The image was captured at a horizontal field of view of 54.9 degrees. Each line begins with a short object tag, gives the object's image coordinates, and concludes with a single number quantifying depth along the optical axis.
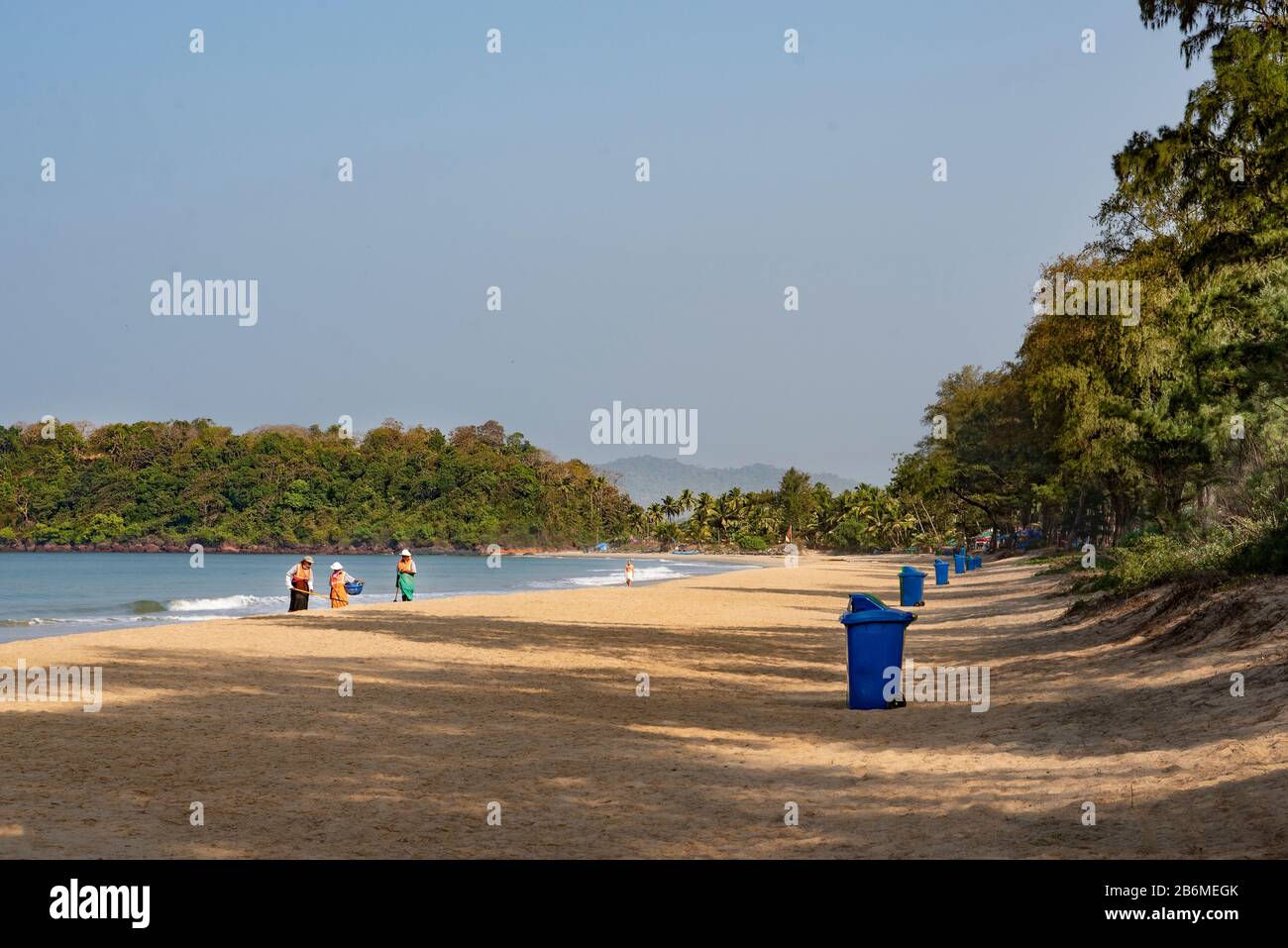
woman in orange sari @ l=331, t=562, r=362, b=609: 32.62
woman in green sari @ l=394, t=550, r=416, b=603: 36.00
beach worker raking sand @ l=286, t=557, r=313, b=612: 32.31
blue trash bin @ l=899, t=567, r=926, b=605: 32.19
